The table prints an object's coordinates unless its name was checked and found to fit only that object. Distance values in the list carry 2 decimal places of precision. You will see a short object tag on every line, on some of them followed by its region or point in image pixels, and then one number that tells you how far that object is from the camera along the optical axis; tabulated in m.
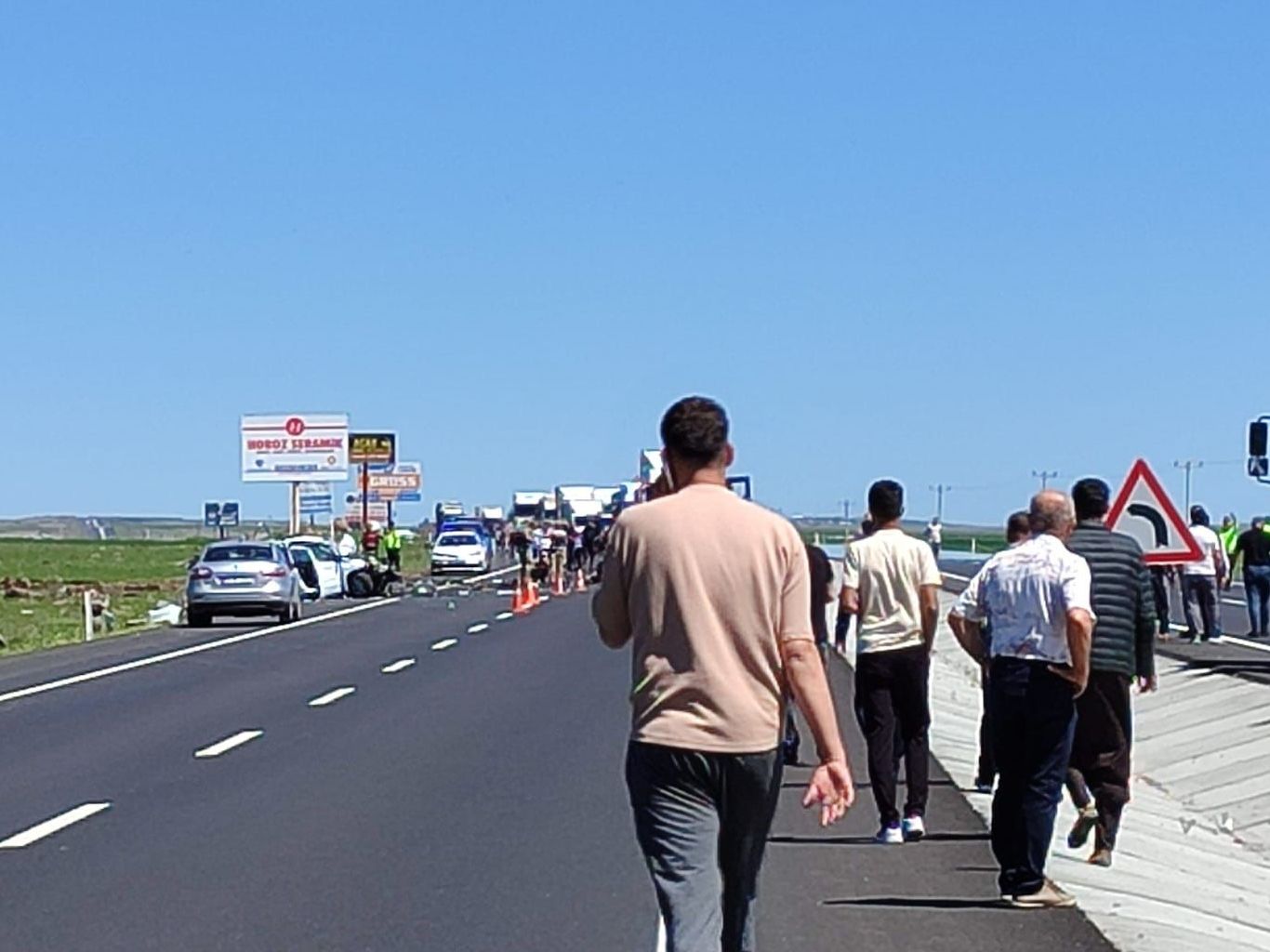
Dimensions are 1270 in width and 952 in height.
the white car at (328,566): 58.50
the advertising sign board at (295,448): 90.25
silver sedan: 42.56
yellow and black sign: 100.69
